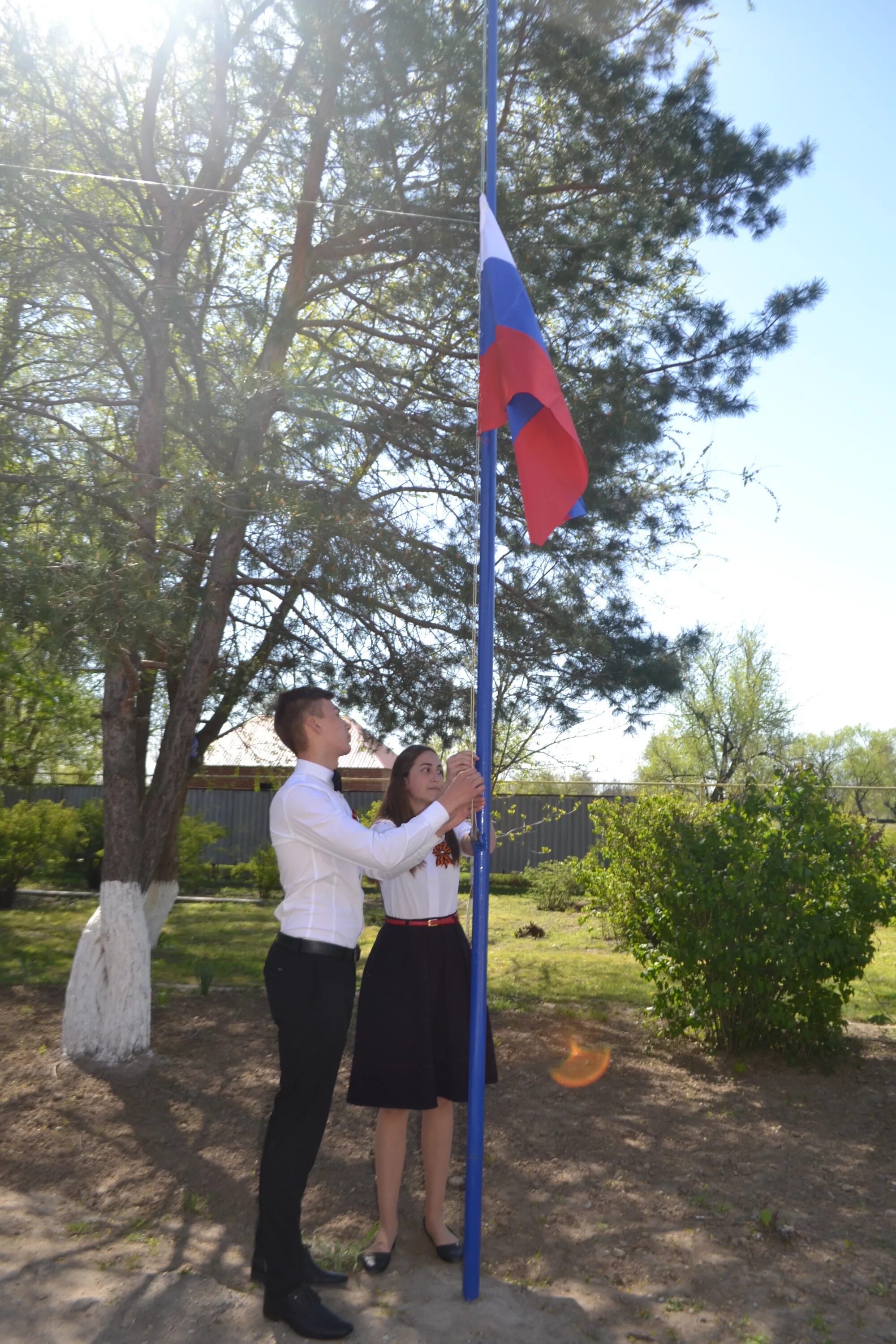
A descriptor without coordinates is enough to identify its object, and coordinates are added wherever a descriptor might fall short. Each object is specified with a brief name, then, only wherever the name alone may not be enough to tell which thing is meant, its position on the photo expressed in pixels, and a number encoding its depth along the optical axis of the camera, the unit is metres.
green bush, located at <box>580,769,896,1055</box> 5.59
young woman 3.39
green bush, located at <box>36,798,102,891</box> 16.44
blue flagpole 3.21
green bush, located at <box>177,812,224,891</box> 15.63
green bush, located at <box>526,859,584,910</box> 16.36
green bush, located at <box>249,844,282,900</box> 16.06
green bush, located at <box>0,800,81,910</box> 13.80
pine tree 6.29
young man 3.02
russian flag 3.67
